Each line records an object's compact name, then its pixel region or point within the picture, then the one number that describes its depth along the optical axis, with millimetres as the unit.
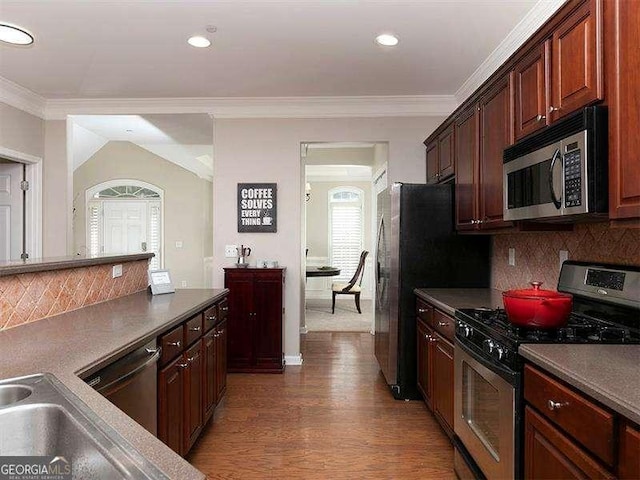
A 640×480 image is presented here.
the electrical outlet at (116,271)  2680
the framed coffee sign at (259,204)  4324
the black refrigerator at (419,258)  3312
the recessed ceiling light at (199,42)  2977
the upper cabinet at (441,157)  3453
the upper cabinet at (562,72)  1644
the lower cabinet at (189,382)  1988
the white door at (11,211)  4336
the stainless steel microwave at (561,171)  1593
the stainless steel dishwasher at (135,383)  1489
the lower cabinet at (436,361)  2557
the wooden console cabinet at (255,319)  4047
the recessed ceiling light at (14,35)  2840
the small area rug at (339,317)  5949
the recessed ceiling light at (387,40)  2926
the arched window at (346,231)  8797
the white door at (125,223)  8055
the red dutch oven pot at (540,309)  1743
